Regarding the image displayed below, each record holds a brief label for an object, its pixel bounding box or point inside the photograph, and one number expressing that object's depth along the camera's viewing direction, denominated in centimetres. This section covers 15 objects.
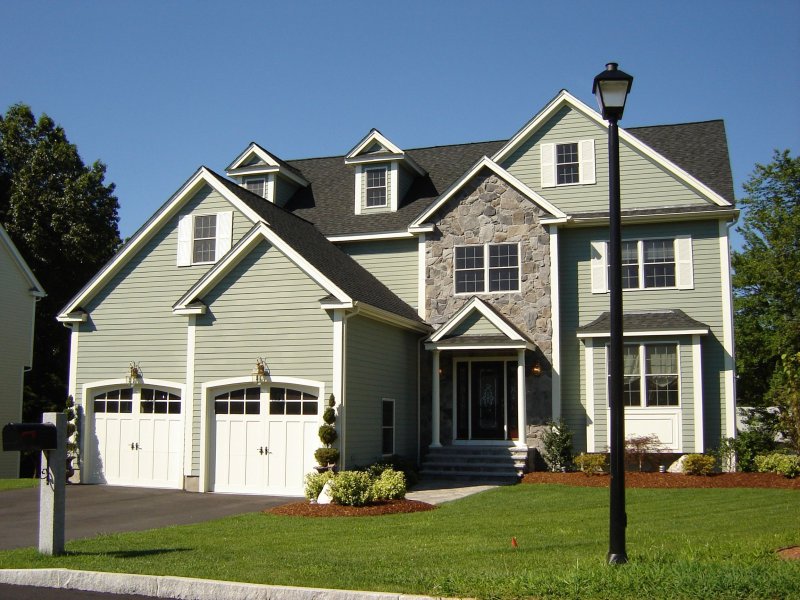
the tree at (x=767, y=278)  3809
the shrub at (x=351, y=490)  1564
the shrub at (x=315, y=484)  1692
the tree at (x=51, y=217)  3484
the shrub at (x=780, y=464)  1852
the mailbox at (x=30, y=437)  1010
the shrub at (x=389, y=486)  1593
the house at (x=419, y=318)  1922
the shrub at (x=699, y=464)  1955
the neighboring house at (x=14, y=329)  2914
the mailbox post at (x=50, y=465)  1027
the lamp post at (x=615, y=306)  900
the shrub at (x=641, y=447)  2053
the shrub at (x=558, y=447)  2125
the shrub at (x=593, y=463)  2020
